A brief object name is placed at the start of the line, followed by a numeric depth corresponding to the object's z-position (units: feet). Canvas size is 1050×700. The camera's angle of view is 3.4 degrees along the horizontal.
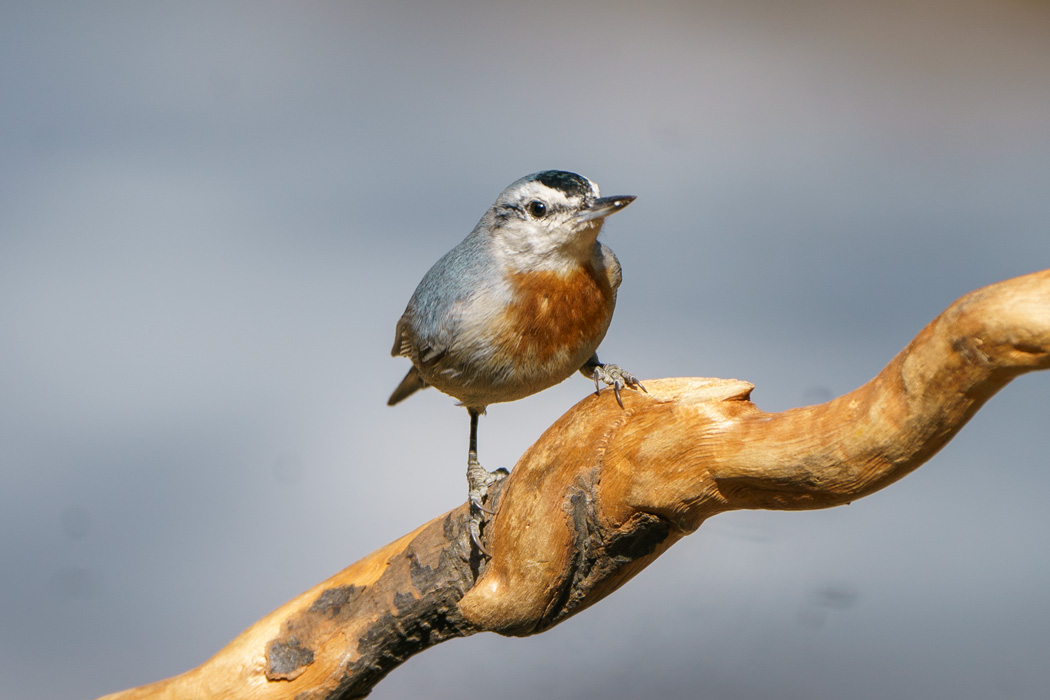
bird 13.27
